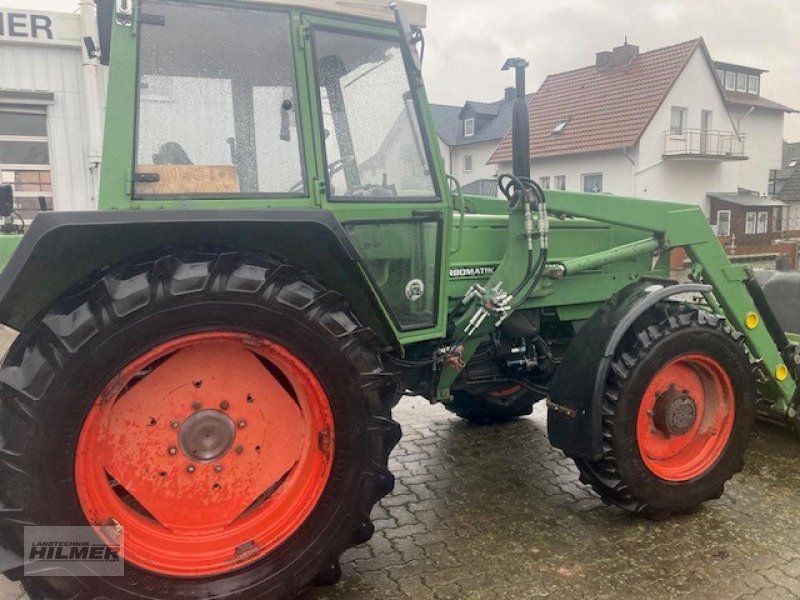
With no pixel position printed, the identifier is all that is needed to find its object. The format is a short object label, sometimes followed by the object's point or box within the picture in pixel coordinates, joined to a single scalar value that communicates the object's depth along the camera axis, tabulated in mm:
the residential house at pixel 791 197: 30766
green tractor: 2033
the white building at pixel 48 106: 7848
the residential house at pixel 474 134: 32594
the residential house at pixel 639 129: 23312
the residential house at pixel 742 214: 25188
